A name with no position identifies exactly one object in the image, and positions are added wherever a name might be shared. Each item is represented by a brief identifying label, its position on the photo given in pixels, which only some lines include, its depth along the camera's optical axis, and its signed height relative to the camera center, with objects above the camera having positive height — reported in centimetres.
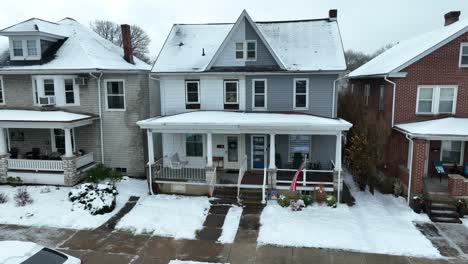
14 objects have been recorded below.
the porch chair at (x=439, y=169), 1492 -361
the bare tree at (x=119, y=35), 6051 +951
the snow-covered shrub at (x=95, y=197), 1382 -462
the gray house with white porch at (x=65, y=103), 1711 -83
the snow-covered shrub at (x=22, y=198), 1446 -478
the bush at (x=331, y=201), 1401 -470
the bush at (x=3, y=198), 1472 -482
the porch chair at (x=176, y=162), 1720 -384
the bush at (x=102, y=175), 1661 -429
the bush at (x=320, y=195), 1434 -453
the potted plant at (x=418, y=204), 1360 -469
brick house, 1510 -68
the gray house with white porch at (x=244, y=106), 1564 -94
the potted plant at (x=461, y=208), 1336 -474
